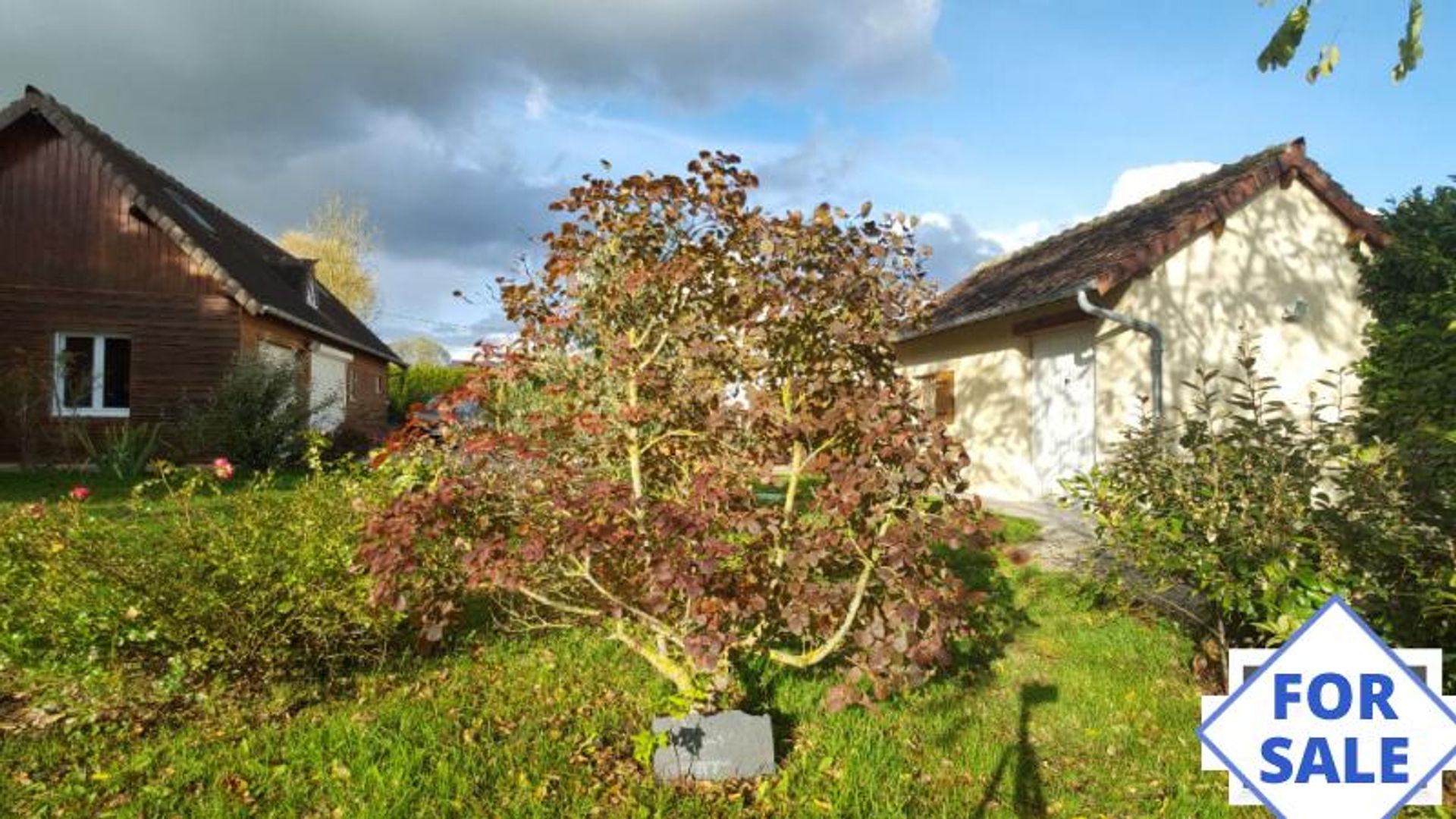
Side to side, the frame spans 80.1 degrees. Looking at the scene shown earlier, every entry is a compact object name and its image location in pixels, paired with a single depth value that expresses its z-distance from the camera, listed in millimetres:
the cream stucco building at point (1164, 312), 10688
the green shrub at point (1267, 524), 3541
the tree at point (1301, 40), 3568
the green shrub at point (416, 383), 29259
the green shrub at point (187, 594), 3775
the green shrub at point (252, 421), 12164
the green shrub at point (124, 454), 11305
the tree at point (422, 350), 46688
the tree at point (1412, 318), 9484
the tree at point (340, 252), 34438
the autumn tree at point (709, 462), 3332
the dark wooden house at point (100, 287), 13961
